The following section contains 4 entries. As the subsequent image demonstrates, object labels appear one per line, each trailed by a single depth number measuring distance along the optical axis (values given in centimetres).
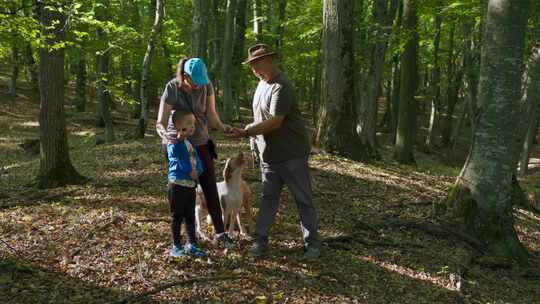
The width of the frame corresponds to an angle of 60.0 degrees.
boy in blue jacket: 486
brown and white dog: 551
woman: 495
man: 515
